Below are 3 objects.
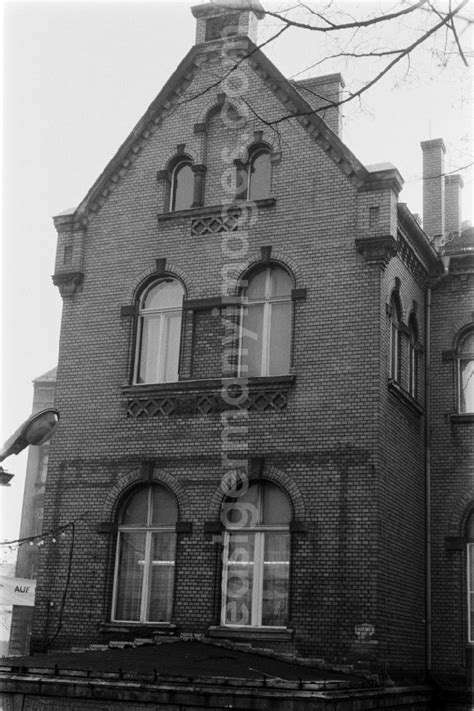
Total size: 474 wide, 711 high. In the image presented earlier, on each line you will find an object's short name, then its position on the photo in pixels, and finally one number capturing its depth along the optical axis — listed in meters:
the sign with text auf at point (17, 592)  30.06
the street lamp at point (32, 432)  6.95
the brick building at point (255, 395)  16.19
